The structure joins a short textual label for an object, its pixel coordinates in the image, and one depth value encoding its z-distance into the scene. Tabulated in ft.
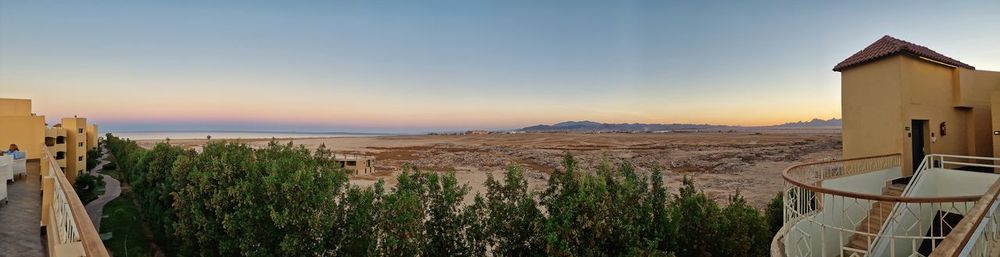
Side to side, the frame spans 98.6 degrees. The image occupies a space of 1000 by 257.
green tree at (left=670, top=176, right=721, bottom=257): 29.43
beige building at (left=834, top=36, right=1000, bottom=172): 43.34
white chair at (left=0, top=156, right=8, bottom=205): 37.50
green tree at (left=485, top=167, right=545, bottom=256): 27.07
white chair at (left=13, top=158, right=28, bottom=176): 52.49
